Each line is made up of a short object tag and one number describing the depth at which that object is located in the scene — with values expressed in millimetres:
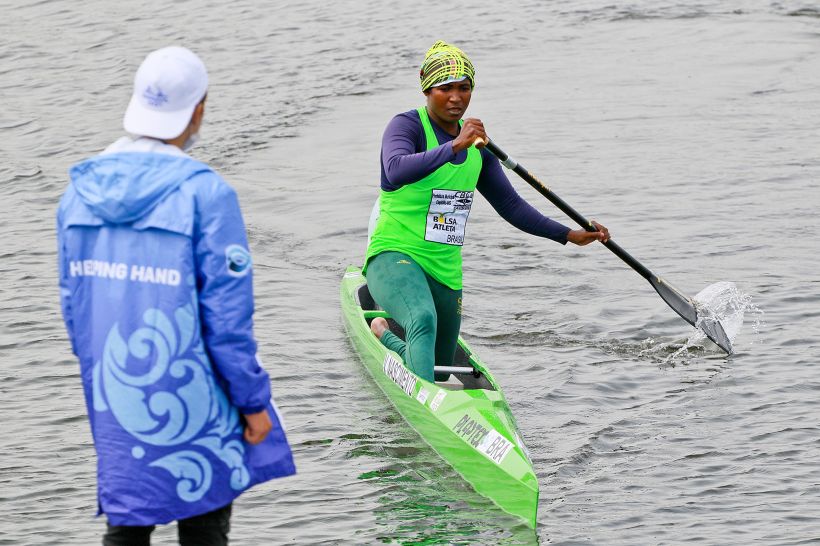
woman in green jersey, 14164
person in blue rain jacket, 7395
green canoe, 13133
